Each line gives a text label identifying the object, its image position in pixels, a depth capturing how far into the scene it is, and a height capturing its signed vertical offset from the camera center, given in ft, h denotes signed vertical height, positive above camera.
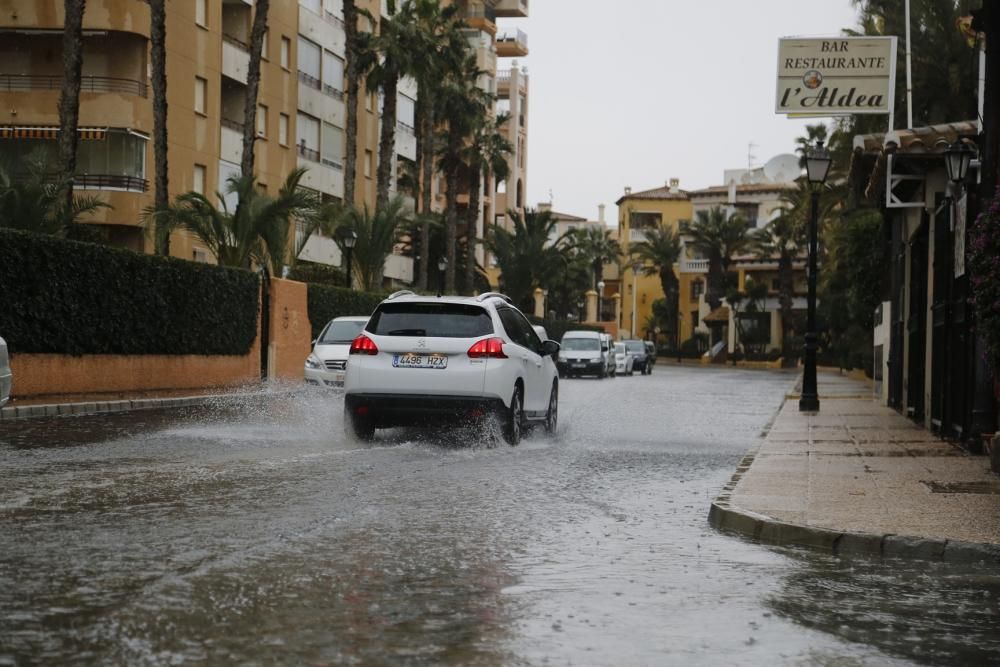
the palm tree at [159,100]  114.83 +18.15
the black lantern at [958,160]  54.90 +6.97
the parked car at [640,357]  216.13 -3.52
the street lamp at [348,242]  135.33 +8.01
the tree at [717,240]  324.19 +21.71
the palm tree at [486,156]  224.33 +27.50
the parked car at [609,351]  186.29 -2.39
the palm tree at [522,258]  244.83 +12.54
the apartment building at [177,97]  137.90 +24.28
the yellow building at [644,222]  432.66 +33.98
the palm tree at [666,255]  356.59 +19.88
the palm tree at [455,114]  198.39 +30.30
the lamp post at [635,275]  409.28 +16.93
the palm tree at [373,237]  146.72 +9.35
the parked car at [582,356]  179.32 -2.98
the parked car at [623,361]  203.82 -3.94
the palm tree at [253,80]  130.72 +22.48
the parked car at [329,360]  92.17 -2.17
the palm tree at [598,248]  400.47 +23.96
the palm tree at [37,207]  98.17 +7.81
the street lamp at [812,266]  87.81 +4.59
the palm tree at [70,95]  102.47 +16.28
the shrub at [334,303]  128.67 +2.21
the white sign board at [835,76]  86.58 +16.11
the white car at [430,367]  51.65 -1.38
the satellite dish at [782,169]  377.91 +45.07
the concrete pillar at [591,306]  359.38 +6.72
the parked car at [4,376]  49.83 -2.04
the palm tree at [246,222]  115.34 +8.31
